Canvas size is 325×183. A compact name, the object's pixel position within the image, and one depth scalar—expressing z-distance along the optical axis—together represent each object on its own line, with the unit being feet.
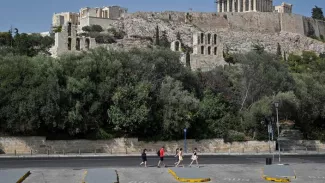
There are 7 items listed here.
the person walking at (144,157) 97.91
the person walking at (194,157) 99.89
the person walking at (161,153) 98.55
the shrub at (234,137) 155.22
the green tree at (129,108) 140.36
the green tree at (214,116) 154.81
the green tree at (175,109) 144.97
